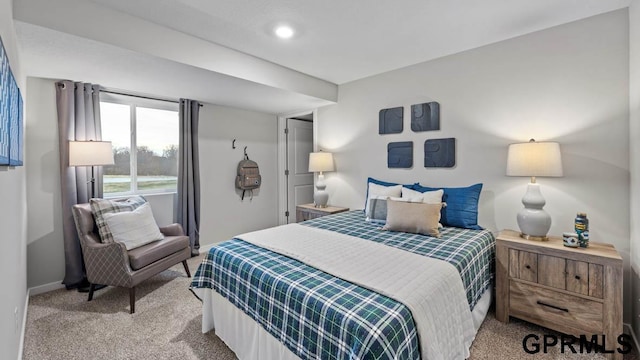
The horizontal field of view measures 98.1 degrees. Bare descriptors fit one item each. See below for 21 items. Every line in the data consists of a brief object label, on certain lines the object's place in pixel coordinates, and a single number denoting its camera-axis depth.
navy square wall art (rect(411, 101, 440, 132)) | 3.05
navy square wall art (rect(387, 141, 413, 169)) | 3.27
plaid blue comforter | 1.17
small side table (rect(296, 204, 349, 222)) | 3.70
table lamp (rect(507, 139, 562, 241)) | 2.11
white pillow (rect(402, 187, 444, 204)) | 2.63
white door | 5.05
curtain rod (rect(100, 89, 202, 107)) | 3.16
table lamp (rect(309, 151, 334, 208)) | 3.88
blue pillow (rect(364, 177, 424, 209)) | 3.05
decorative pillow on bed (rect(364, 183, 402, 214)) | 3.00
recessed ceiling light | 2.31
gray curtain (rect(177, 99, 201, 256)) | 3.63
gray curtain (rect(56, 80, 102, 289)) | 2.76
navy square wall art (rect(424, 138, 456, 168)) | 2.95
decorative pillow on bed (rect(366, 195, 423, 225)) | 2.81
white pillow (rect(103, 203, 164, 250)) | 2.58
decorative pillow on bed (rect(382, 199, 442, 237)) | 2.35
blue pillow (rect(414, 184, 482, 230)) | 2.57
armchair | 2.40
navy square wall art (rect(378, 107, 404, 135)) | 3.35
